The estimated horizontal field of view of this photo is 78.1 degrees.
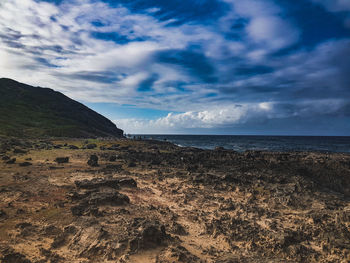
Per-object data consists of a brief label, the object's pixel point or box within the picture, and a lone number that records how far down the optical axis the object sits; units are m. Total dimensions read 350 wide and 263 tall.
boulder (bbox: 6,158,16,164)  22.33
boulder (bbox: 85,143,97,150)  46.80
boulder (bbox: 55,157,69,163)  26.00
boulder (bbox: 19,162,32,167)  21.93
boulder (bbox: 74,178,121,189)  14.30
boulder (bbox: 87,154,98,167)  25.58
